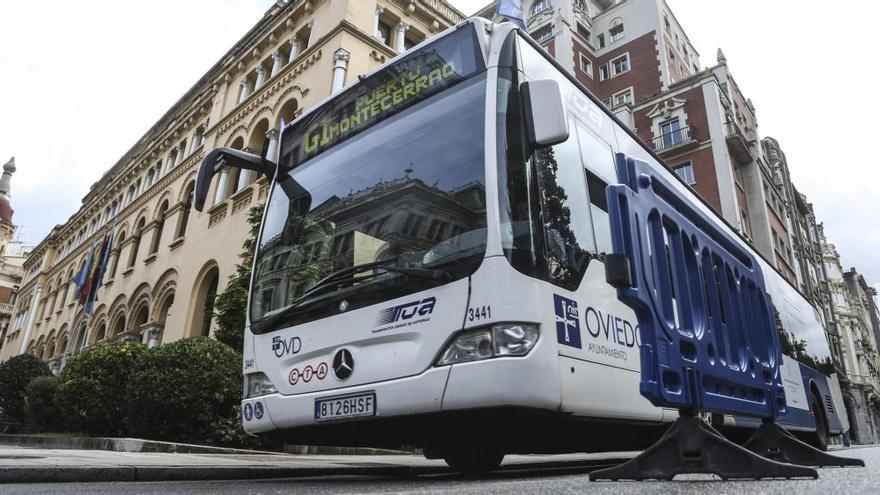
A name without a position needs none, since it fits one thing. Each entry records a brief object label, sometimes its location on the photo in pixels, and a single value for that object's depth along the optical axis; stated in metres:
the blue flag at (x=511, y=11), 6.86
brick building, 24.42
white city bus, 3.24
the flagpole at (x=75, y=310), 24.07
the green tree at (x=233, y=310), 11.40
